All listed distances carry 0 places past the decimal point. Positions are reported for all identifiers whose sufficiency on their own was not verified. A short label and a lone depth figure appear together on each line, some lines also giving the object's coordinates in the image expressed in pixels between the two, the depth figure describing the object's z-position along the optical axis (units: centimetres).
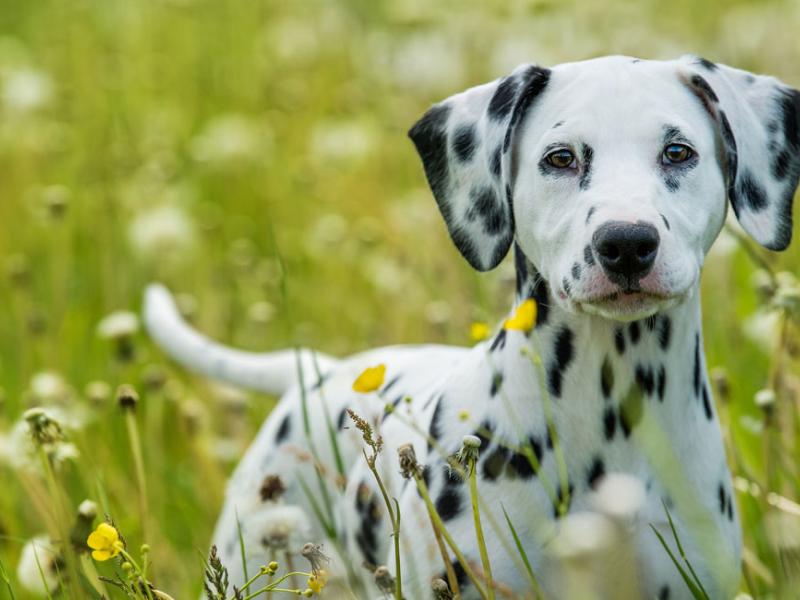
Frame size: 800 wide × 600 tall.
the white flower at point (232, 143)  1545
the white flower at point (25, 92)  1648
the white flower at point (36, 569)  624
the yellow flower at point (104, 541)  475
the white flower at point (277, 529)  604
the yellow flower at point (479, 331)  616
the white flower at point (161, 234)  1210
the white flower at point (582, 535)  491
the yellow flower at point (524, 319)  533
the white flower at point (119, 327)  920
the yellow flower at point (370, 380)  523
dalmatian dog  556
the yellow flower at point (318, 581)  488
